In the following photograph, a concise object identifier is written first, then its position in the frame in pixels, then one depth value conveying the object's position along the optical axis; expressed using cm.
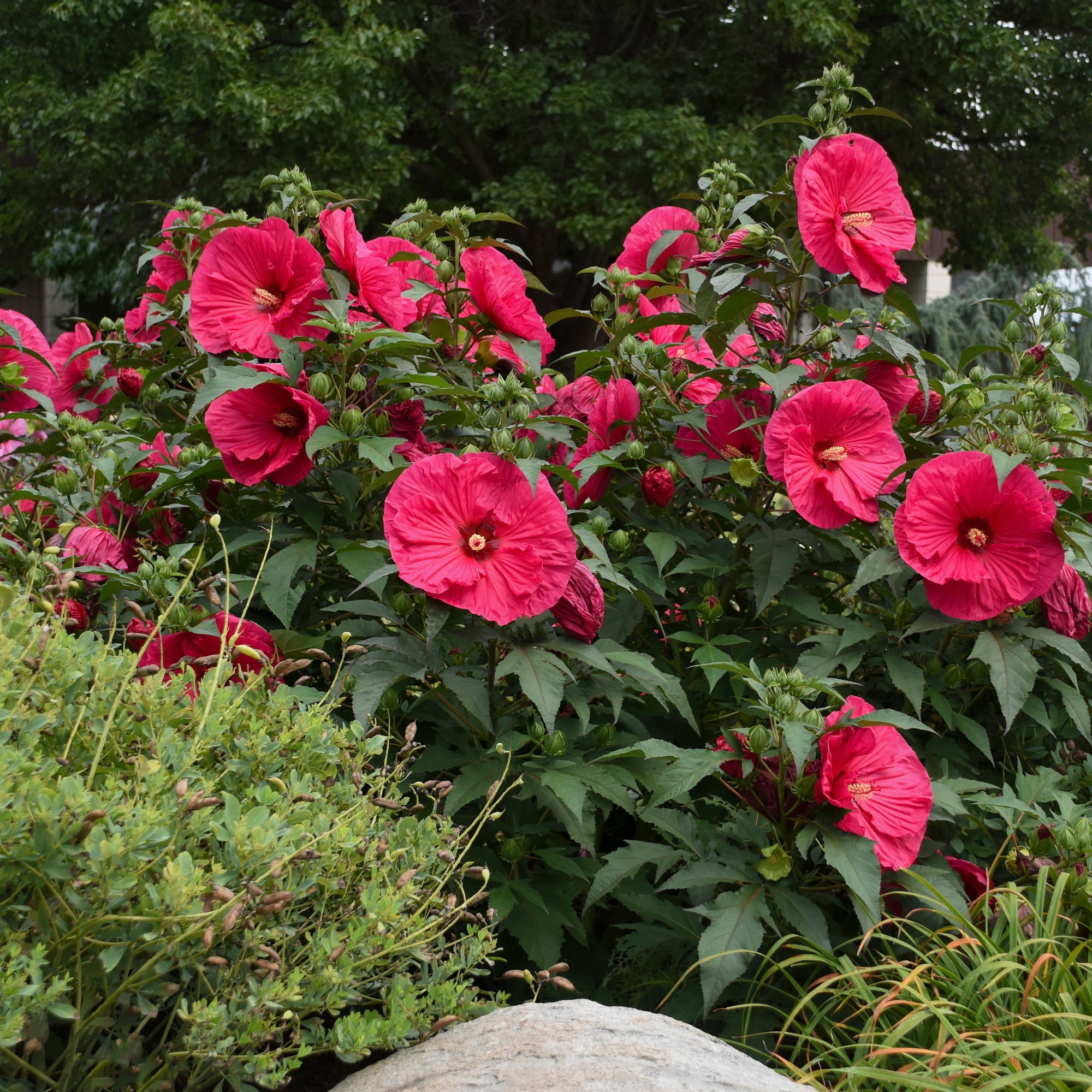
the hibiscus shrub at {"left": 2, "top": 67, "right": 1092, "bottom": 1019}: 153
